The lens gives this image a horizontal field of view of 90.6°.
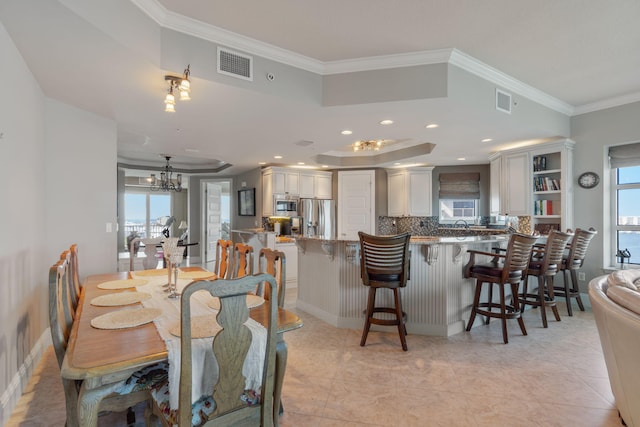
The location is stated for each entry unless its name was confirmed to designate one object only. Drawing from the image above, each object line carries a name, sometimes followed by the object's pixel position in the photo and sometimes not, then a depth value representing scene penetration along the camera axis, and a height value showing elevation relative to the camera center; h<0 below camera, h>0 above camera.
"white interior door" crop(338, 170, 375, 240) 6.79 +0.25
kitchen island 3.31 -0.79
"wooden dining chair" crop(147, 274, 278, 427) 1.21 -0.65
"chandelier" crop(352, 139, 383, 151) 5.34 +1.19
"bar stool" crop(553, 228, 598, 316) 3.95 -0.59
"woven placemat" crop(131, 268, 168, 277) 2.79 -0.53
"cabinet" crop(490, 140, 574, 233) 4.55 +0.44
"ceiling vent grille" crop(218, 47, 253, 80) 2.58 +1.25
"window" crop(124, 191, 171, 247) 10.50 +0.08
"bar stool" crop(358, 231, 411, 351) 2.91 -0.49
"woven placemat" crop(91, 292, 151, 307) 1.89 -0.53
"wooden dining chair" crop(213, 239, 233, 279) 2.87 -0.40
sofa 1.62 -0.68
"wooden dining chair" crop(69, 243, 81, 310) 2.04 -0.43
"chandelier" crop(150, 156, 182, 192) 7.08 +0.76
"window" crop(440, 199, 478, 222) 6.59 +0.09
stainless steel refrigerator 6.62 -0.07
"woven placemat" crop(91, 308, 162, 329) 1.53 -0.53
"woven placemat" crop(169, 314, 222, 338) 1.40 -0.53
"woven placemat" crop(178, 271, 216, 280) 2.69 -0.54
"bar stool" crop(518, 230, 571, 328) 3.55 -0.60
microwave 6.34 +0.16
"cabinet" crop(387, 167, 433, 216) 6.57 +0.45
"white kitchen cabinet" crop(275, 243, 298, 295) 5.50 -0.84
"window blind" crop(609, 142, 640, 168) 4.14 +0.77
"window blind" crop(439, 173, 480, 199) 6.54 +0.59
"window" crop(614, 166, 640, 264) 4.17 +0.02
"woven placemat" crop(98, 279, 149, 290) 2.30 -0.52
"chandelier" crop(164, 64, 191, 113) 2.31 +0.99
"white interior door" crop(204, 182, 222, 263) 8.41 -0.11
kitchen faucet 6.50 -0.18
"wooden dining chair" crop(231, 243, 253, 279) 2.47 -0.38
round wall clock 4.36 +0.47
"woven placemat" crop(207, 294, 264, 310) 1.85 -0.54
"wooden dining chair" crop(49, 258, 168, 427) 1.38 -0.79
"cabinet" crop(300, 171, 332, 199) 6.66 +0.63
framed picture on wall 7.04 +0.28
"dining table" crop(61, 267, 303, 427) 1.16 -0.55
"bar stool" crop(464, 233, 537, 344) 3.12 -0.61
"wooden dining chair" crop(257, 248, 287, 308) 1.91 -0.34
